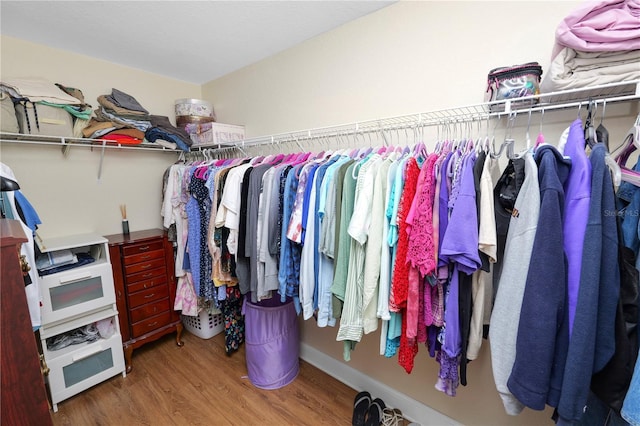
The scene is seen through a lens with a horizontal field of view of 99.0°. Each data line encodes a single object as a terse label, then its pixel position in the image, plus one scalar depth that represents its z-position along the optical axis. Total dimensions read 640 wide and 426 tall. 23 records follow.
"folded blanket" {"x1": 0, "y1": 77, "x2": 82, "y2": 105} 1.69
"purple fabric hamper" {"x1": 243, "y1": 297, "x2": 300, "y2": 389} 1.91
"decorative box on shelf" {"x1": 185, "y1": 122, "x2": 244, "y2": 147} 2.25
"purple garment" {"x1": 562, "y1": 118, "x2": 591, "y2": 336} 0.76
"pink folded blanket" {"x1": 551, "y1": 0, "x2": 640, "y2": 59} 0.85
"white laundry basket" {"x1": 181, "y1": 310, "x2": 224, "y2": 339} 2.47
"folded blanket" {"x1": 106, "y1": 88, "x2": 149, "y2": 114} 2.17
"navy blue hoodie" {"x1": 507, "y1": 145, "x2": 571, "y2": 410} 0.74
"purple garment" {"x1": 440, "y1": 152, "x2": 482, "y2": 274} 0.90
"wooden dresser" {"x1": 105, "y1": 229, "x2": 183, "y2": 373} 2.05
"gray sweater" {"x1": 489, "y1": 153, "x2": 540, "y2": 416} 0.81
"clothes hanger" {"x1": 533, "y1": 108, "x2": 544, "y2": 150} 0.98
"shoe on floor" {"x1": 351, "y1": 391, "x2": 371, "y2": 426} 1.63
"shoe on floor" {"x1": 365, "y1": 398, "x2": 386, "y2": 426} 1.61
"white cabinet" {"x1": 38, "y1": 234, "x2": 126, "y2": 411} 1.71
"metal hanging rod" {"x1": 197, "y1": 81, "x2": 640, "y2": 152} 0.96
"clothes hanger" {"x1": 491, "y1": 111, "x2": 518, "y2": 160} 0.97
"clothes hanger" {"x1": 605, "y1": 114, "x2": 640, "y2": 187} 0.78
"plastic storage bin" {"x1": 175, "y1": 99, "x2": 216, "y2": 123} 2.46
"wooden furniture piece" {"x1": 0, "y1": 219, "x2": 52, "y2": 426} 0.71
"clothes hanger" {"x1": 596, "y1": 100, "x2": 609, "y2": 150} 0.91
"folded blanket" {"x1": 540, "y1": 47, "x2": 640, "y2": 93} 0.87
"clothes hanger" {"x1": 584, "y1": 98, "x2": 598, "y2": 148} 0.91
